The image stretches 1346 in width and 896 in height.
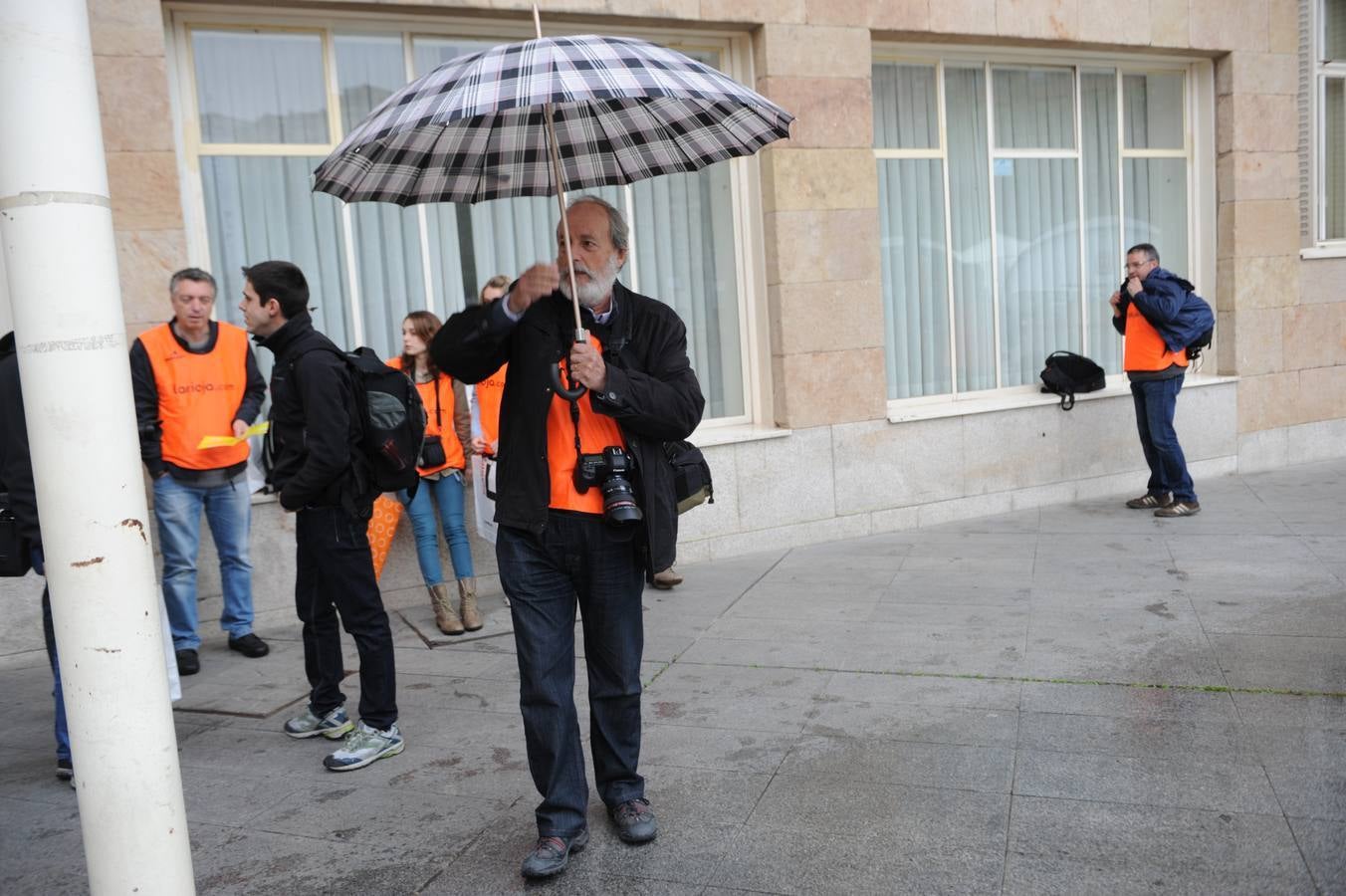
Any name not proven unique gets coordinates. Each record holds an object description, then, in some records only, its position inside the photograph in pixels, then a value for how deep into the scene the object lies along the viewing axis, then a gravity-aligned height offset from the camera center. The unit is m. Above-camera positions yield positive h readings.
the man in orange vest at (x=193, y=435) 5.84 -0.42
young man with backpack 4.36 -0.48
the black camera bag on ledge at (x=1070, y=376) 9.23 -0.67
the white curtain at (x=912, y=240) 8.91 +0.47
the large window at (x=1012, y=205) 9.05 +0.72
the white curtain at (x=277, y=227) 6.81 +0.69
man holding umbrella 3.43 -0.46
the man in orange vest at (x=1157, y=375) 8.48 -0.64
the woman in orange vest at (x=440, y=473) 6.39 -0.76
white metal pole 2.29 -0.18
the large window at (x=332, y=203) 6.77 +0.82
